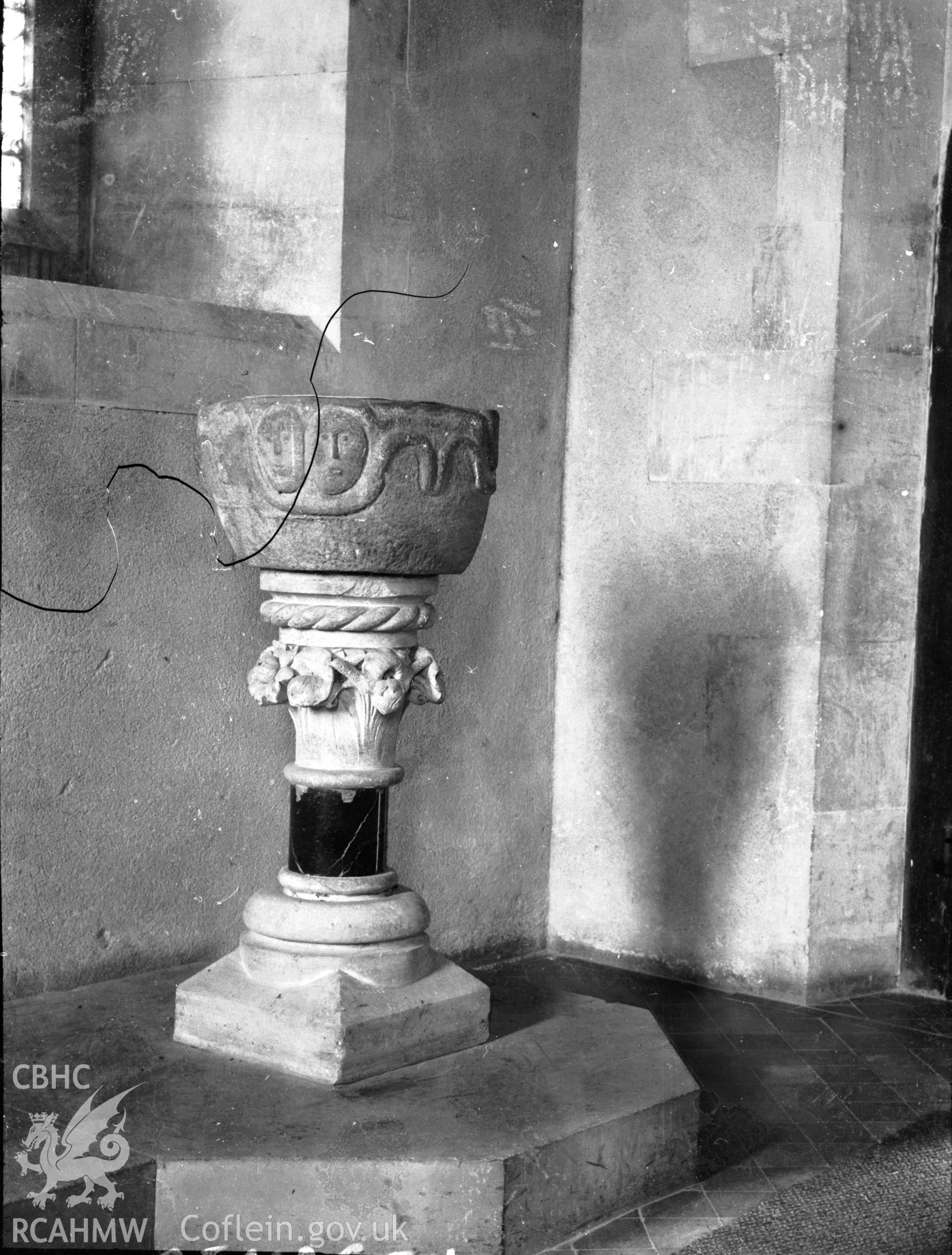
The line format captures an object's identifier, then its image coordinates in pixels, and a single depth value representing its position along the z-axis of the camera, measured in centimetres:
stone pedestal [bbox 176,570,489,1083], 261
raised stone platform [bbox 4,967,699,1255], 220
